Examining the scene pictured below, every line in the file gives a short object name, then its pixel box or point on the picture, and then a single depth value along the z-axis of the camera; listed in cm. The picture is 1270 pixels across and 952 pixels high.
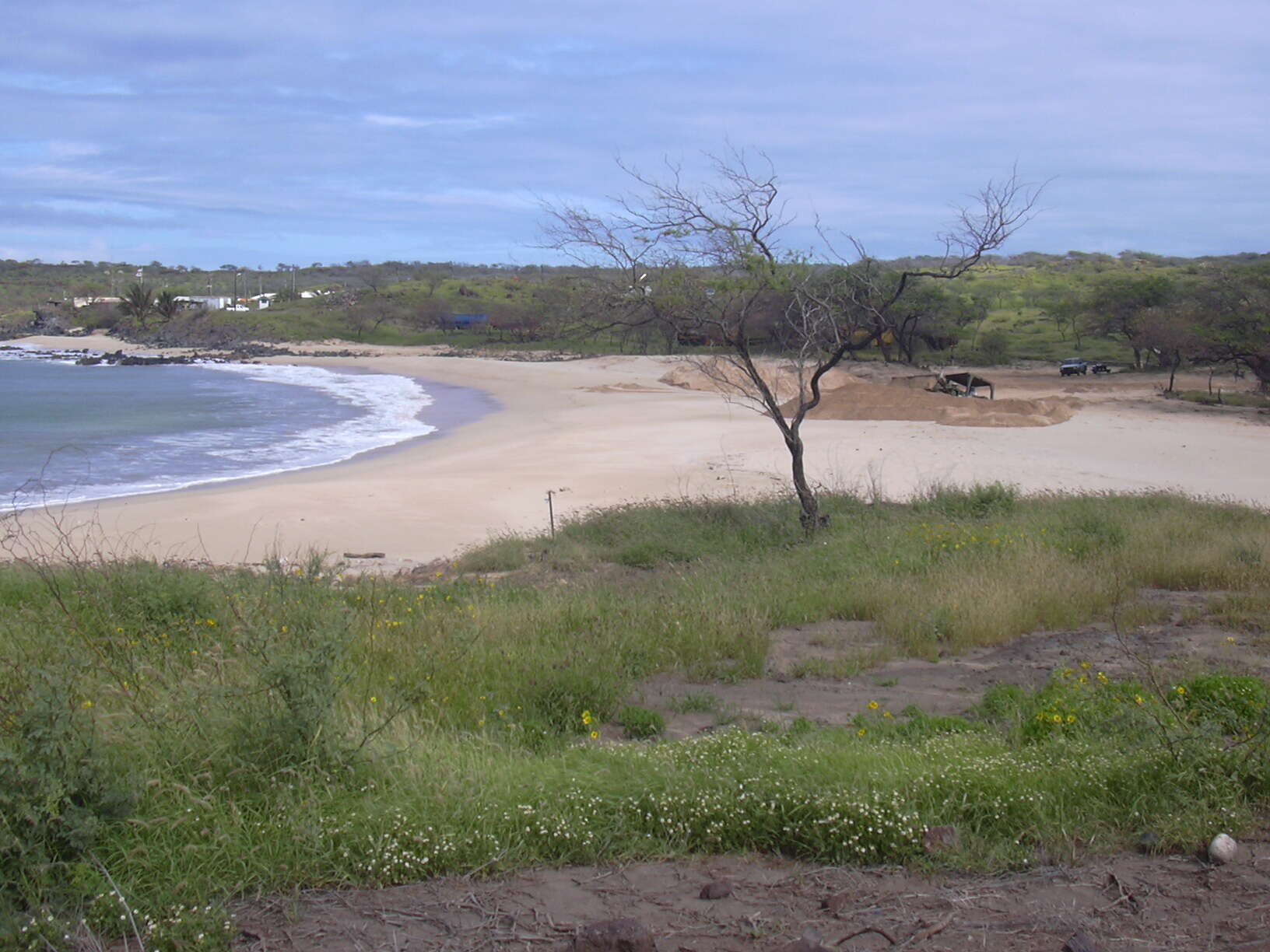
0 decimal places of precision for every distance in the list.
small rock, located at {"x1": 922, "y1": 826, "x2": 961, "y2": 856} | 377
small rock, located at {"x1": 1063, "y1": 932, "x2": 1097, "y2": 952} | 311
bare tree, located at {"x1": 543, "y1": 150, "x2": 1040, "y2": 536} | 1170
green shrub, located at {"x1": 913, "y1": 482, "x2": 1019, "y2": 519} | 1341
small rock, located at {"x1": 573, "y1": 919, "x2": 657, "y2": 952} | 310
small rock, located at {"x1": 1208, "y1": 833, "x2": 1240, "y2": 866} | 370
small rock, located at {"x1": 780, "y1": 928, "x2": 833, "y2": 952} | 306
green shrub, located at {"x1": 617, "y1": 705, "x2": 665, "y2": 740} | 544
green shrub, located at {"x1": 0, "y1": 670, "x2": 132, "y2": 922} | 337
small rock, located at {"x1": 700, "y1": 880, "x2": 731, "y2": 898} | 347
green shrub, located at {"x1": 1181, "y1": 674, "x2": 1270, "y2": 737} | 489
